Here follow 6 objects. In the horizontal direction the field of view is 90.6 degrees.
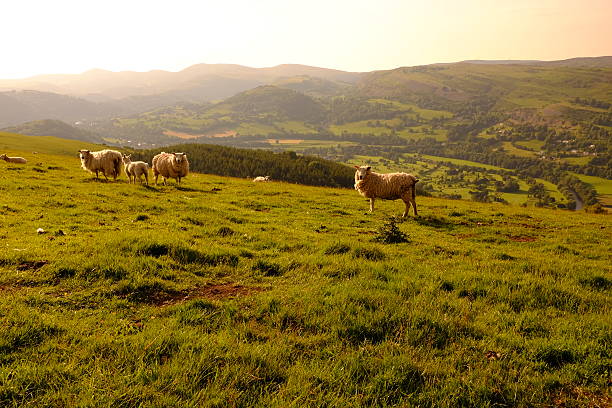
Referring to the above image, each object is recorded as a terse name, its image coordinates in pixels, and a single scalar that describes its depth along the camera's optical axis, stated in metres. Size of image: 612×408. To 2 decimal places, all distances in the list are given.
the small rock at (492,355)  4.88
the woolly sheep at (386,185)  18.86
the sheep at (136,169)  24.58
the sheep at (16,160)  34.50
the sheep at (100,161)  24.16
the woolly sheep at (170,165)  25.19
